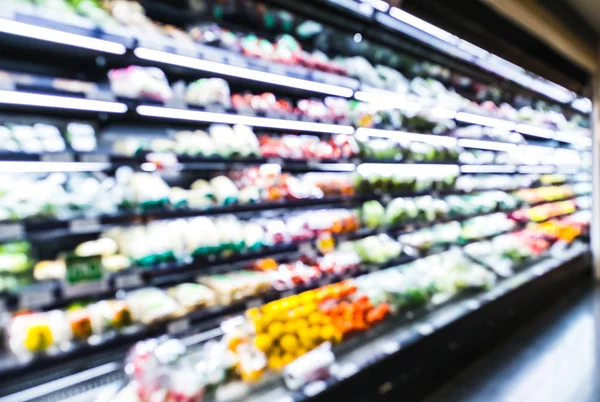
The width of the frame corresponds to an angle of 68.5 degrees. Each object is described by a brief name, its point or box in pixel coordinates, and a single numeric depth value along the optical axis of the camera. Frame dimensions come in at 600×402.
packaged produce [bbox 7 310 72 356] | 1.41
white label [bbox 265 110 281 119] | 2.14
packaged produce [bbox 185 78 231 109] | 1.91
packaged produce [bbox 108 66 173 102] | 1.66
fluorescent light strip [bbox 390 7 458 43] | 2.40
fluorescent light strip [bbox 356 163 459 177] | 3.00
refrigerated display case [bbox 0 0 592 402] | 1.51
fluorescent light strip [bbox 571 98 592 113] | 5.21
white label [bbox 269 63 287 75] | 2.08
